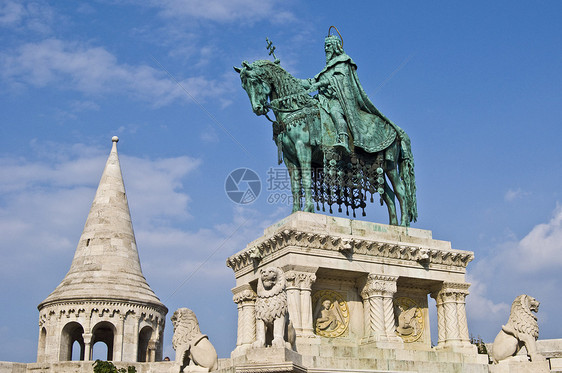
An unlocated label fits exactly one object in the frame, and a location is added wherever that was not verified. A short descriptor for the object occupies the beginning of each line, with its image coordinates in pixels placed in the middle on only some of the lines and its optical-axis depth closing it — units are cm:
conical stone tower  3653
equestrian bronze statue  2006
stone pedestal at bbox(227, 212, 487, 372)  1797
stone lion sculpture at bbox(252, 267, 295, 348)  1523
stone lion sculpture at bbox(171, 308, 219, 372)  1748
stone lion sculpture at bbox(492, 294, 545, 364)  1831
